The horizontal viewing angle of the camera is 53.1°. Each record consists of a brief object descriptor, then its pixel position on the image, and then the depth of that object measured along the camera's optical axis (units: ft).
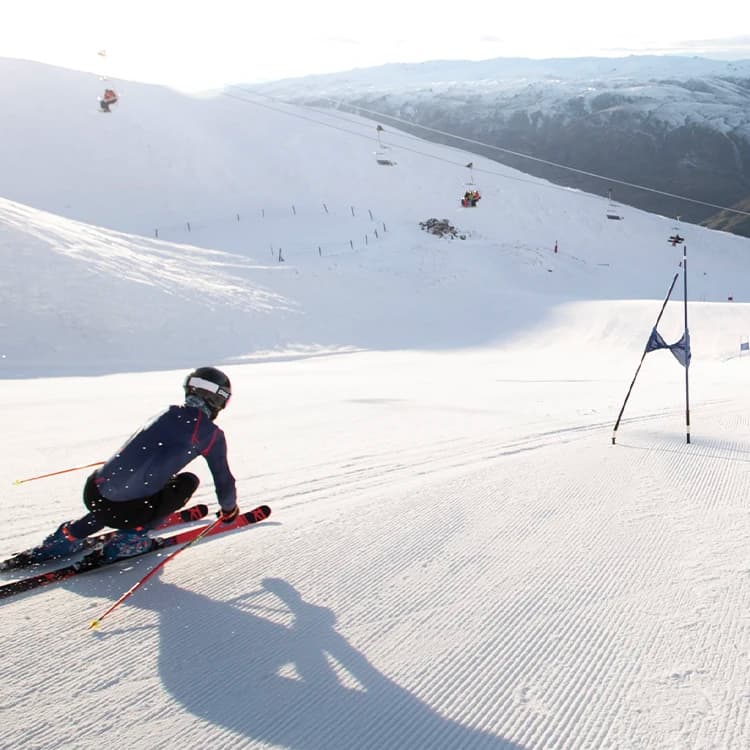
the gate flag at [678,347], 28.94
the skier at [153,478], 15.19
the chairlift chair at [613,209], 166.61
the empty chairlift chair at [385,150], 184.84
